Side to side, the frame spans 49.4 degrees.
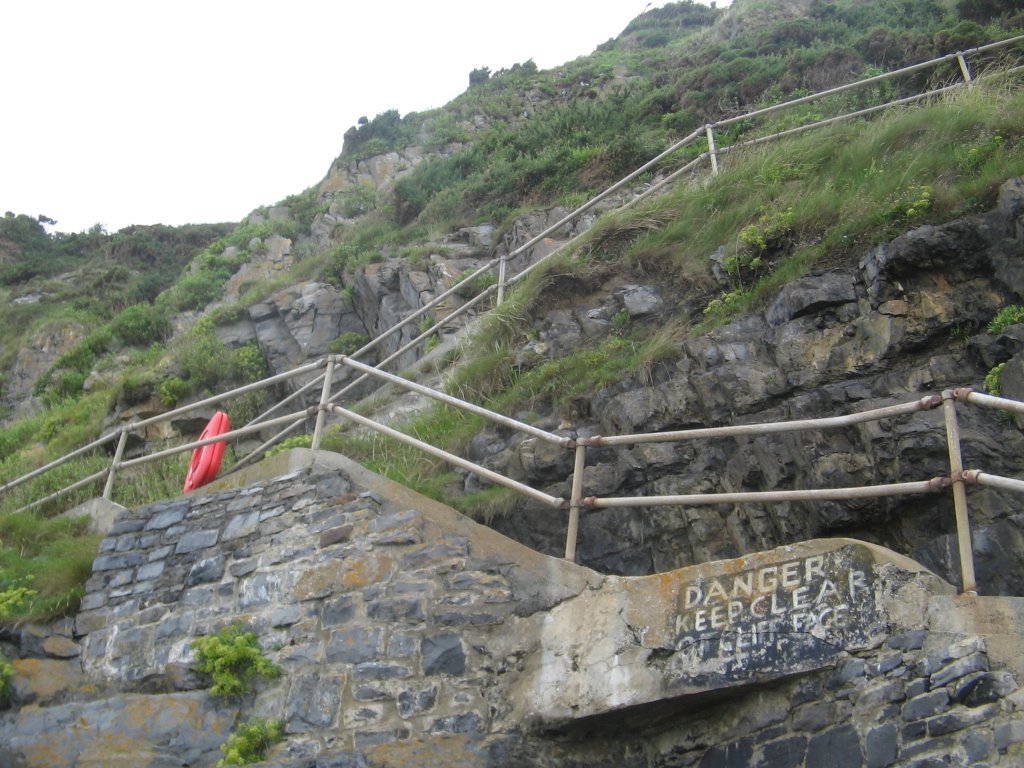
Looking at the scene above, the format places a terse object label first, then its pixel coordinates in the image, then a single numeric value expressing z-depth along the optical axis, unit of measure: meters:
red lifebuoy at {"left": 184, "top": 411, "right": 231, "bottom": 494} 8.36
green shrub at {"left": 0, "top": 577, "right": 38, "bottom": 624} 7.26
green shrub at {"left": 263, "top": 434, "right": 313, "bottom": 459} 8.80
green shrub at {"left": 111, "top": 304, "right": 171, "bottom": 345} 17.77
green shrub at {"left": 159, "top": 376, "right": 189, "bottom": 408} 13.53
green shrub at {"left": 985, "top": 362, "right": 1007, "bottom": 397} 6.55
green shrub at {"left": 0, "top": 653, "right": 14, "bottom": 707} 6.74
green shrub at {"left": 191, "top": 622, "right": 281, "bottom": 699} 6.23
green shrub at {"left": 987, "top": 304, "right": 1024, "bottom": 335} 7.07
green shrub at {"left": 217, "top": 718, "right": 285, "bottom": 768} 5.87
